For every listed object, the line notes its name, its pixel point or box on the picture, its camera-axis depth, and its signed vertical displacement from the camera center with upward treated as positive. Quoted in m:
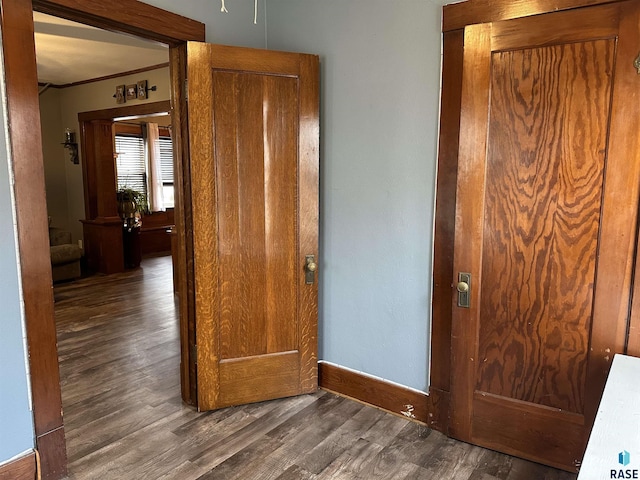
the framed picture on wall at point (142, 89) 5.38 +1.08
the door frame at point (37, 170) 1.83 +0.04
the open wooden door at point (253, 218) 2.48 -0.22
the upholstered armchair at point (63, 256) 5.83 -0.97
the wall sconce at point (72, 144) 6.55 +0.52
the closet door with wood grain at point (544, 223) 1.89 -0.19
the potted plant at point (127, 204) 6.89 -0.35
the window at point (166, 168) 8.13 +0.22
